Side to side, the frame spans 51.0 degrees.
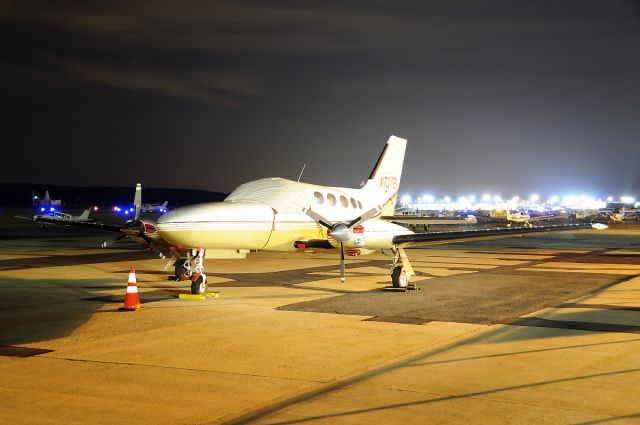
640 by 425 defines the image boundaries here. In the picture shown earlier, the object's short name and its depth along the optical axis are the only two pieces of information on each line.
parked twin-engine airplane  16.31
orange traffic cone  14.84
